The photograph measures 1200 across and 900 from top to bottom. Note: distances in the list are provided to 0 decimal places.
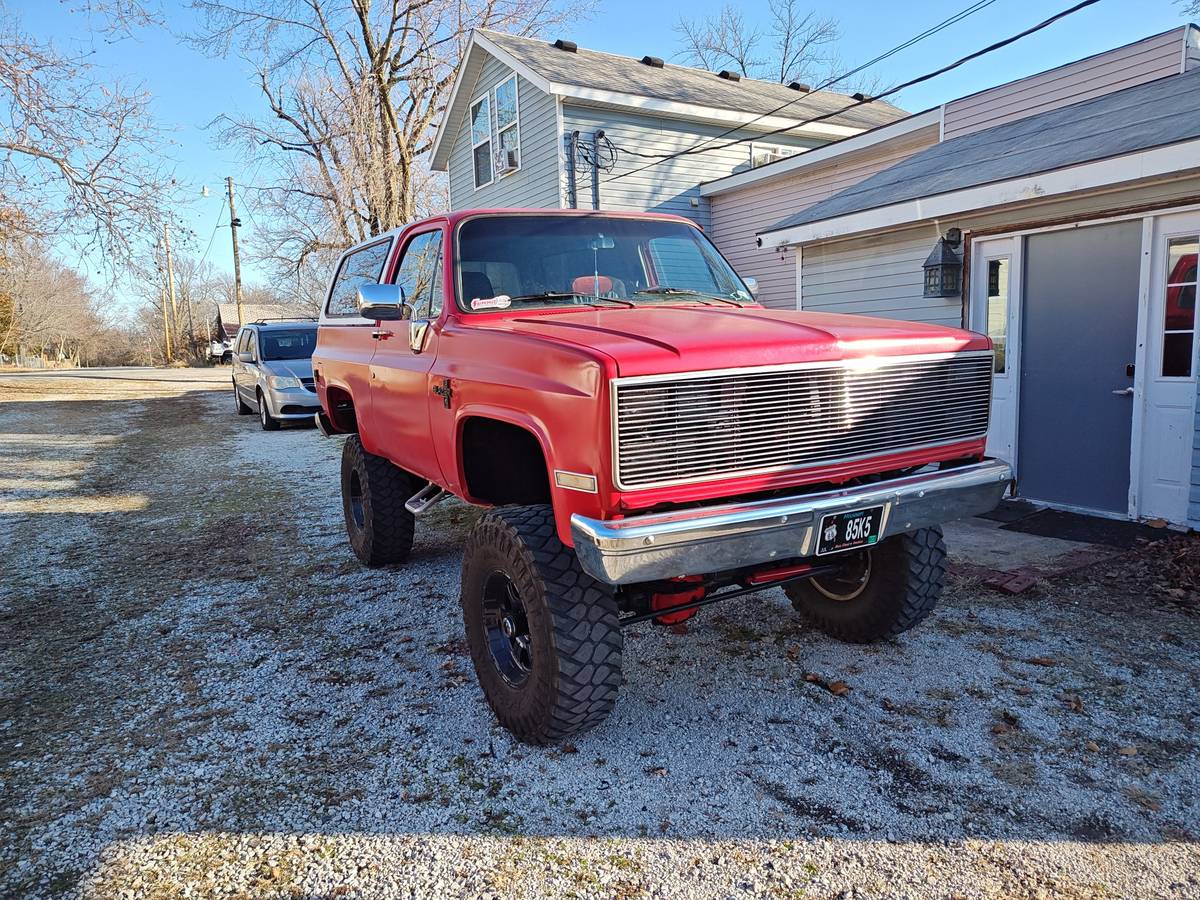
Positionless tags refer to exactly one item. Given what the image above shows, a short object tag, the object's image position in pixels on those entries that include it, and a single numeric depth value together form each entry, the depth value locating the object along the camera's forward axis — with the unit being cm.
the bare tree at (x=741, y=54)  3108
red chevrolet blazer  274
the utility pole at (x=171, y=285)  4532
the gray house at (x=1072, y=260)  591
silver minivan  1312
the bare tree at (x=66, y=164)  1391
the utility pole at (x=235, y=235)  3269
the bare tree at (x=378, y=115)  2267
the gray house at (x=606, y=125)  1404
